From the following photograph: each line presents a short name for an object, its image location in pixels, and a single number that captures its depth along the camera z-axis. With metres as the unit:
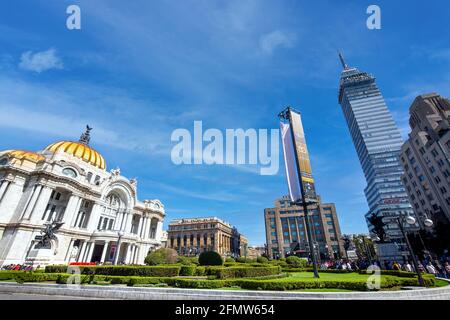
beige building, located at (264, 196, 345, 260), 73.06
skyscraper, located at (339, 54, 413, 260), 91.56
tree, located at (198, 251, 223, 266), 26.06
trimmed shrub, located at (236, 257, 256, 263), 37.78
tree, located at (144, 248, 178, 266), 31.48
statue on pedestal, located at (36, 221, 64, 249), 20.64
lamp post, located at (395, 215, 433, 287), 12.10
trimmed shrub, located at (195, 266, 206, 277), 21.39
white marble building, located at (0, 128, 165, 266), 32.12
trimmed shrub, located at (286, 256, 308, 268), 33.71
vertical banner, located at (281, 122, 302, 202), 19.08
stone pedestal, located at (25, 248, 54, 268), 20.52
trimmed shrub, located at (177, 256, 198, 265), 30.12
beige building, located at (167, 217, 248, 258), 77.56
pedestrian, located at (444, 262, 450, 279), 19.03
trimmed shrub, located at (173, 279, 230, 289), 12.33
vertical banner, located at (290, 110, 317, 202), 19.20
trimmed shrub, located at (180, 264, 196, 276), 20.64
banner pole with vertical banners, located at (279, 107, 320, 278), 16.91
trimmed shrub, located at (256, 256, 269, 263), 35.14
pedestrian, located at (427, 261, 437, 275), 19.84
